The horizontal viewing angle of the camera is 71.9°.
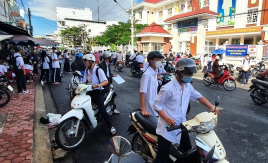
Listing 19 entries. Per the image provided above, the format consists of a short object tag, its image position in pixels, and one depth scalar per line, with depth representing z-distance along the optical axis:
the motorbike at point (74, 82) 5.88
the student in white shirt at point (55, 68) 9.39
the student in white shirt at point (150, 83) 3.07
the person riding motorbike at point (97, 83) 3.81
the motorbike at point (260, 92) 6.02
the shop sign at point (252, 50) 14.54
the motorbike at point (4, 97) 5.68
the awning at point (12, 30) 9.09
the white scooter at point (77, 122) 3.30
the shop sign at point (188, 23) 22.12
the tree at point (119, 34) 29.30
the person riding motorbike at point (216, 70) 9.03
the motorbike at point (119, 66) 15.31
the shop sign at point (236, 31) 22.12
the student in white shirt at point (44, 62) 9.33
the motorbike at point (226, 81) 8.68
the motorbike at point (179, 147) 1.78
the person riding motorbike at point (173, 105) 2.05
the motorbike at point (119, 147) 1.59
